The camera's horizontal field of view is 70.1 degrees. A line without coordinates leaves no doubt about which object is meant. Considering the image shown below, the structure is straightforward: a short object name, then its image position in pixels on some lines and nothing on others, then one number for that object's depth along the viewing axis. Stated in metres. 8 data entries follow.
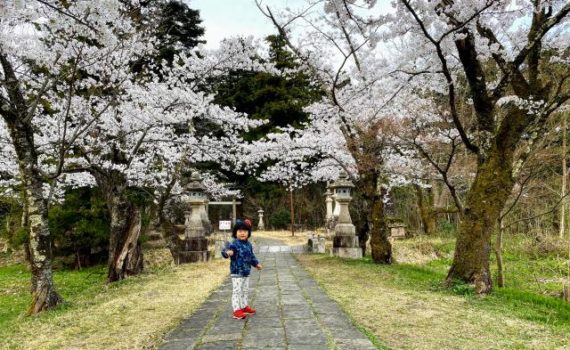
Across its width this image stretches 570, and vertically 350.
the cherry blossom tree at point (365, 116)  9.34
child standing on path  5.10
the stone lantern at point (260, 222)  26.59
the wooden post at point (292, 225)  22.53
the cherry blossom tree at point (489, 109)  6.61
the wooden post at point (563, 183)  14.02
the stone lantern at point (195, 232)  12.80
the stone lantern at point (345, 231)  12.72
